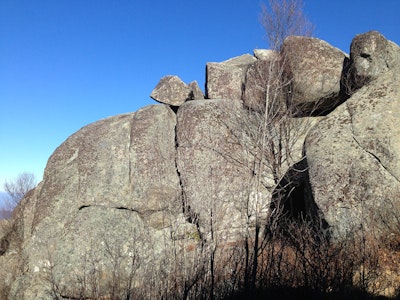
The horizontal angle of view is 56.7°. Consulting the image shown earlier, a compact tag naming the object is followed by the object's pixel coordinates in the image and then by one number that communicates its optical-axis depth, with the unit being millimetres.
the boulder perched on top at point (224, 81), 11633
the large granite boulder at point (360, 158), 7371
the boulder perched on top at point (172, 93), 11359
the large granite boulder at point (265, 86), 10758
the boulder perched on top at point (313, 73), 10578
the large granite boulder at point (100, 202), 8625
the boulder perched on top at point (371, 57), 9609
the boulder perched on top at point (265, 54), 11227
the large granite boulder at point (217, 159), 8758
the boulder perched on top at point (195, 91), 12008
